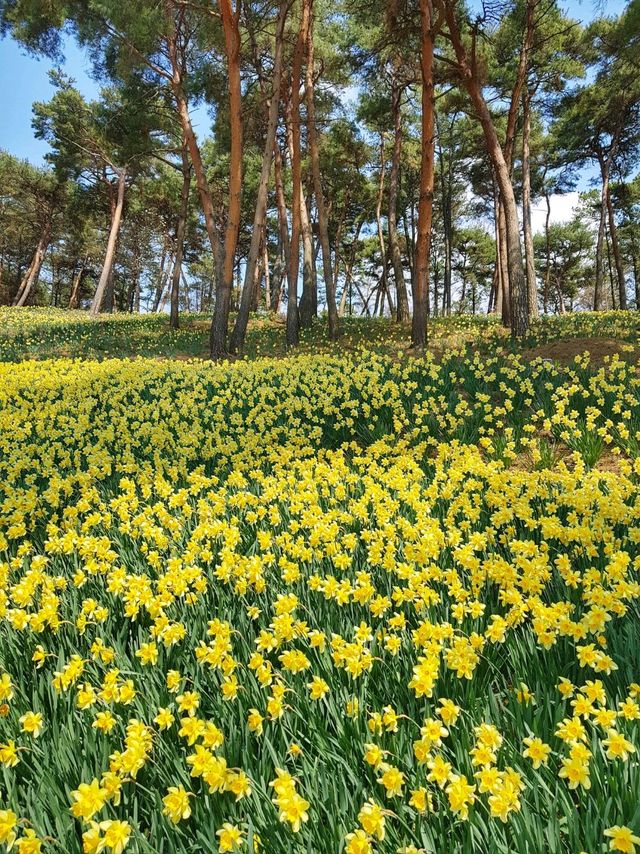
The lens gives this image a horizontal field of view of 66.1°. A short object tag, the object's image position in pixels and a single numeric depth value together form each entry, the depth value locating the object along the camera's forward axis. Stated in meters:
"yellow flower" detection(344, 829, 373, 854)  1.09
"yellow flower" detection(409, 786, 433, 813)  1.27
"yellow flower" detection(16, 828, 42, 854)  1.21
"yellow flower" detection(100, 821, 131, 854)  1.17
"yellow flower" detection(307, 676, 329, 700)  1.62
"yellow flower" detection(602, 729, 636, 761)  1.28
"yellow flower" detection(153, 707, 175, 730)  1.58
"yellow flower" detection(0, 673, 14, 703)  1.70
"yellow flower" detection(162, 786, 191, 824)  1.28
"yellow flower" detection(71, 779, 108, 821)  1.24
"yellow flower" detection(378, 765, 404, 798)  1.25
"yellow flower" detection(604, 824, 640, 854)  1.02
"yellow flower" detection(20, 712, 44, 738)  1.59
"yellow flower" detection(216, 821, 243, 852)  1.14
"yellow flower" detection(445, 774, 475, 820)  1.21
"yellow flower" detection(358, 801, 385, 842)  1.12
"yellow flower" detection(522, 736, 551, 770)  1.32
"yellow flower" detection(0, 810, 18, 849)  1.20
